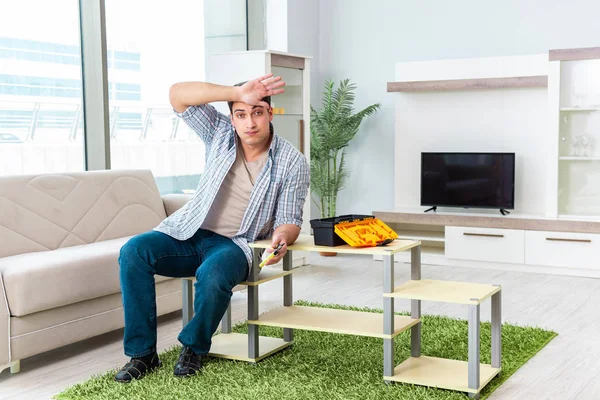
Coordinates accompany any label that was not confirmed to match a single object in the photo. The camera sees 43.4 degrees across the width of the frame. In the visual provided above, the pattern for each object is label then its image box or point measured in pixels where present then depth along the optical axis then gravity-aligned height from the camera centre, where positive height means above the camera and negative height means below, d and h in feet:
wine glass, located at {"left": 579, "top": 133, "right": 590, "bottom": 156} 18.34 -0.21
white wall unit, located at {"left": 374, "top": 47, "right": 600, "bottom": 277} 18.12 -0.32
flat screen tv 19.47 -1.20
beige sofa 10.45 -1.81
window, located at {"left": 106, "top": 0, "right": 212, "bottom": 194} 16.81 +1.32
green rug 9.37 -3.21
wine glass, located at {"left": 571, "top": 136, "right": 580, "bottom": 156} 18.40 -0.28
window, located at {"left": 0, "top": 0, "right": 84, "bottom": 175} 14.37 +0.99
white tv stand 17.83 -2.66
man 10.02 -1.20
